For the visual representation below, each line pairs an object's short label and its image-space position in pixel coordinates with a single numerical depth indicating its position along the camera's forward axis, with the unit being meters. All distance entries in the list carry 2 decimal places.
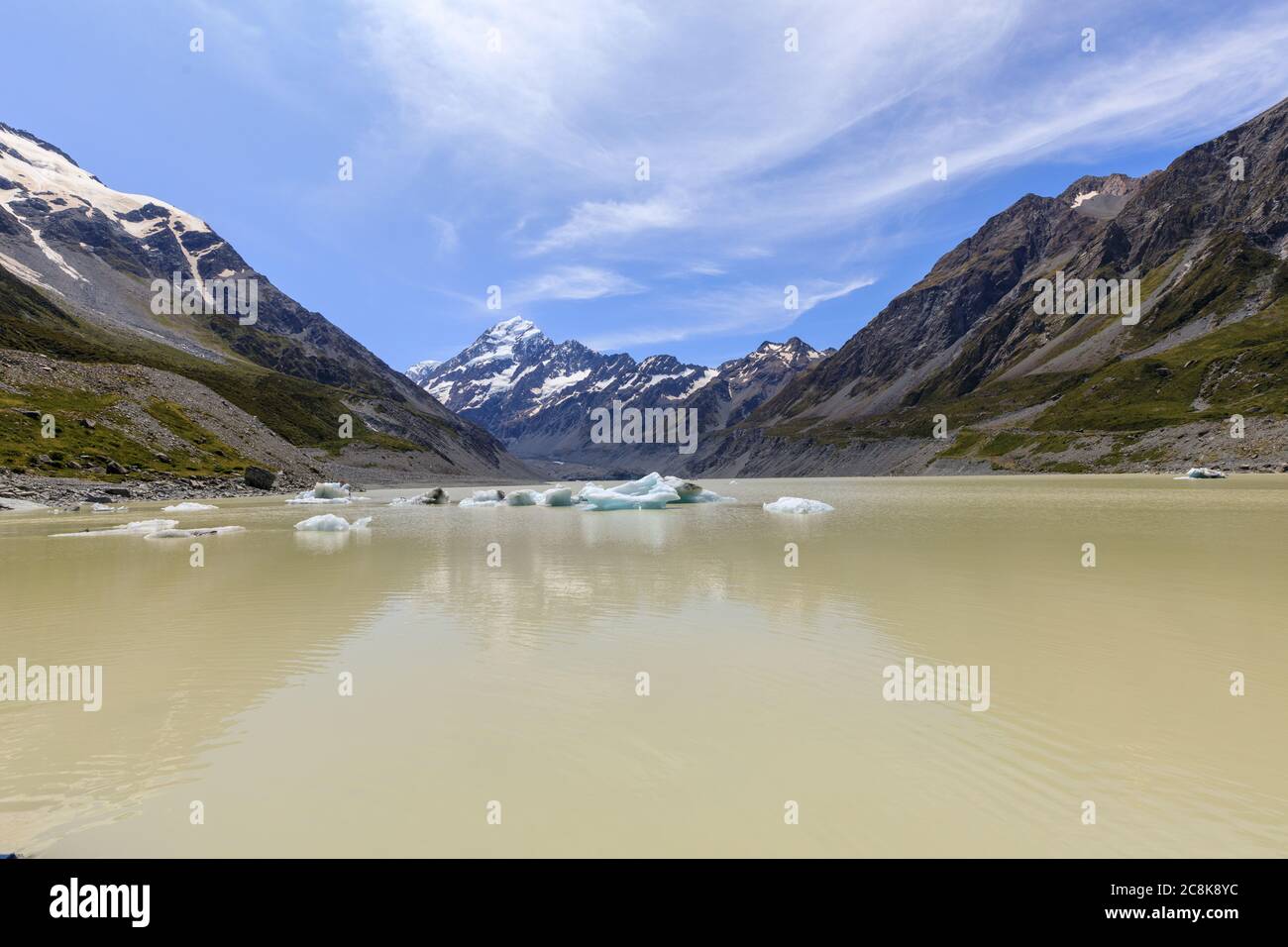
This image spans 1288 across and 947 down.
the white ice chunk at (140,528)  40.50
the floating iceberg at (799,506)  54.75
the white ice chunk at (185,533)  38.59
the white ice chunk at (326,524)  43.34
